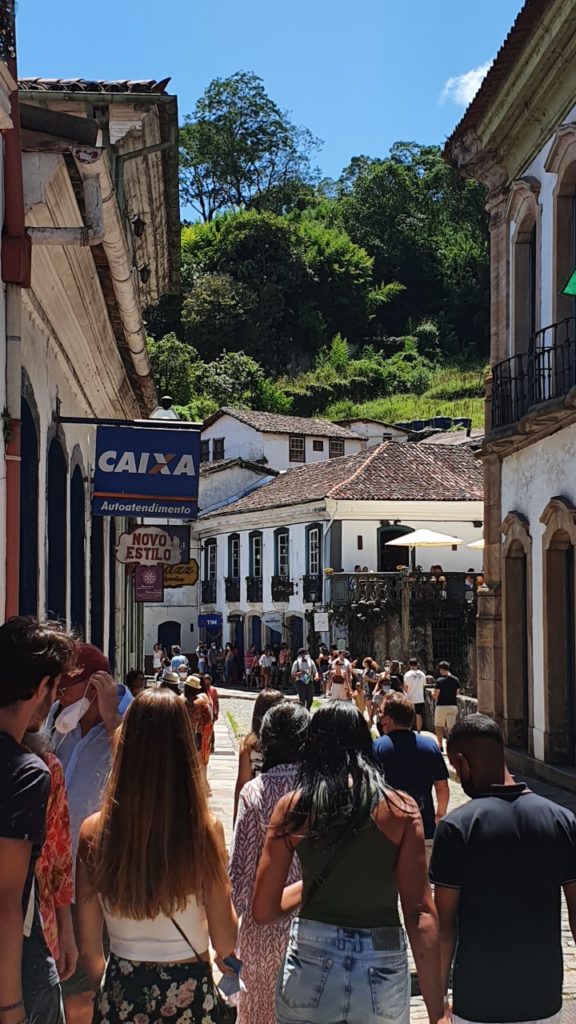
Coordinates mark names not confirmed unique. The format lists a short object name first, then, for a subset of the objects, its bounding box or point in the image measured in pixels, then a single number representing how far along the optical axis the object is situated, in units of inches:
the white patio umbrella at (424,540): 1338.6
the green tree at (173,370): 2691.9
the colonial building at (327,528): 1658.5
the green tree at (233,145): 3710.6
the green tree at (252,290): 3051.2
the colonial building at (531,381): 638.5
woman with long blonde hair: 146.1
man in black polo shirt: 158.1
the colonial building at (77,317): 301.0
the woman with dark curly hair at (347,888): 153.4
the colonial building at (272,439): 2094.0
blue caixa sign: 412.8
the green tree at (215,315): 3026.6
